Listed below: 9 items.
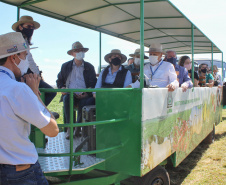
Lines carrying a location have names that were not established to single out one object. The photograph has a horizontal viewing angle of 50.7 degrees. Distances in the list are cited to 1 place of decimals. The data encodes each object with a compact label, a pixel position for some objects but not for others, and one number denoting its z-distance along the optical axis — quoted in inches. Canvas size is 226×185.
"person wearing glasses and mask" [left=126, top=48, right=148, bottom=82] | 210.8
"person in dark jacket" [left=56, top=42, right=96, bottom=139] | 181.8
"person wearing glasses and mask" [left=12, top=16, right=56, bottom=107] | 122.0
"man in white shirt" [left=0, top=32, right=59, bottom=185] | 62.3
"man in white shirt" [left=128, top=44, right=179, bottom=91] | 155.0
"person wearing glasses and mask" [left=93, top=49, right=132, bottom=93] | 165.3
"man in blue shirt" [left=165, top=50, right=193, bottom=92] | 191.7
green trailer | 104.2
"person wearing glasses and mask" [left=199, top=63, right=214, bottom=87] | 293.5
